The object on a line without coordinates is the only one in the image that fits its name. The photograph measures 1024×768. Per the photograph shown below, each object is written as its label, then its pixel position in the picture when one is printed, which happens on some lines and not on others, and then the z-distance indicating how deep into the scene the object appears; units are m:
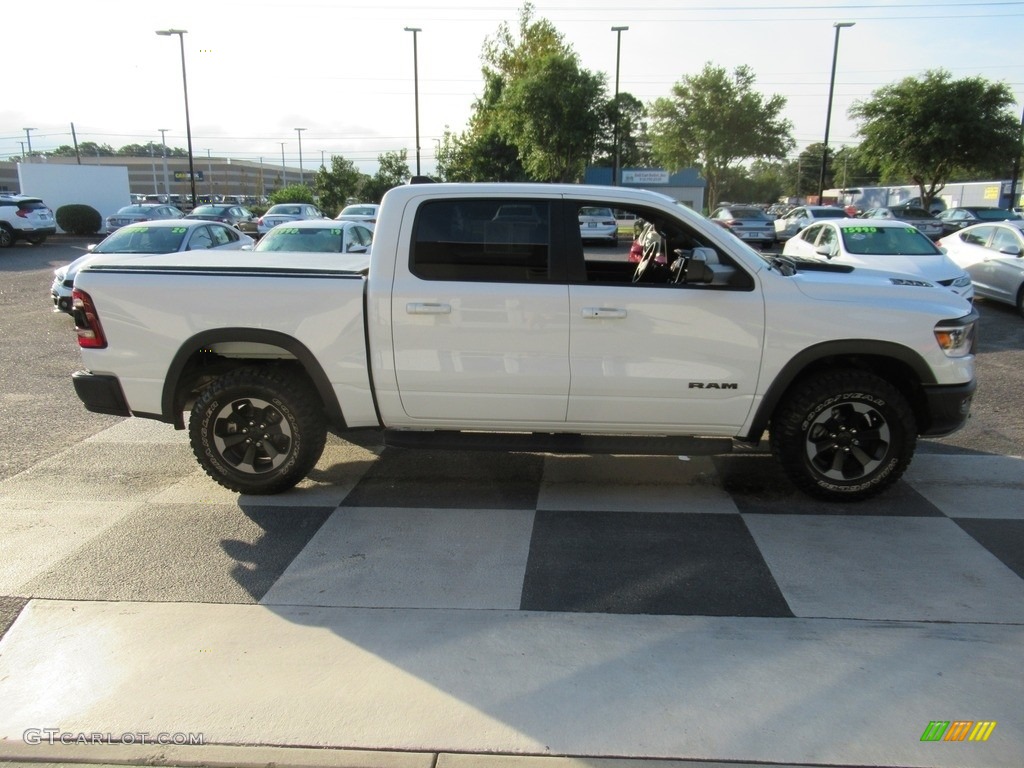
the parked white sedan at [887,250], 11.09
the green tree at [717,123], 42.03
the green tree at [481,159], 39.97
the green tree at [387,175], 42.25
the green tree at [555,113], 30.75
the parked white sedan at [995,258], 12.86
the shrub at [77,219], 32.09
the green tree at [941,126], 28.81
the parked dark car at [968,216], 28.16
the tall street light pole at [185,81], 32.56
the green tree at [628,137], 34.03
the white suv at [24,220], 26.06
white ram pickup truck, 4.86
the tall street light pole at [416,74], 35.03
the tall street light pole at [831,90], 33.00
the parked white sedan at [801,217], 26.11
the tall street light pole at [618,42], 34.78
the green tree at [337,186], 43.38
